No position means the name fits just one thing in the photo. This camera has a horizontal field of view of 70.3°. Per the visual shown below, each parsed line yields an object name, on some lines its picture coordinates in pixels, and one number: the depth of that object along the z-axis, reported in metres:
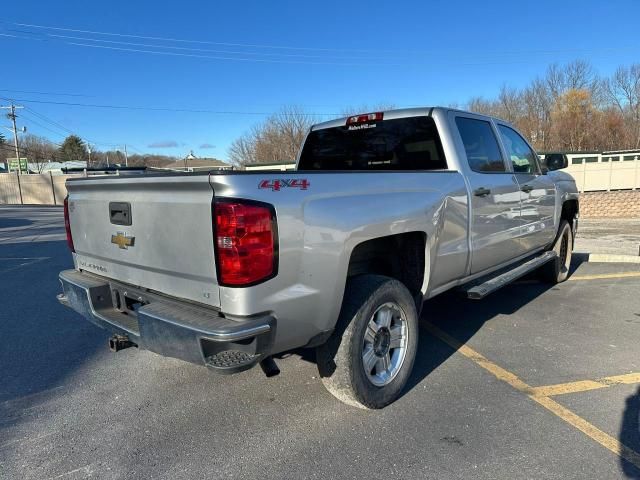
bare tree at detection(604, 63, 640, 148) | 49.81
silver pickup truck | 2.33
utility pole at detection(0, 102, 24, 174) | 56.22
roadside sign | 55.79
